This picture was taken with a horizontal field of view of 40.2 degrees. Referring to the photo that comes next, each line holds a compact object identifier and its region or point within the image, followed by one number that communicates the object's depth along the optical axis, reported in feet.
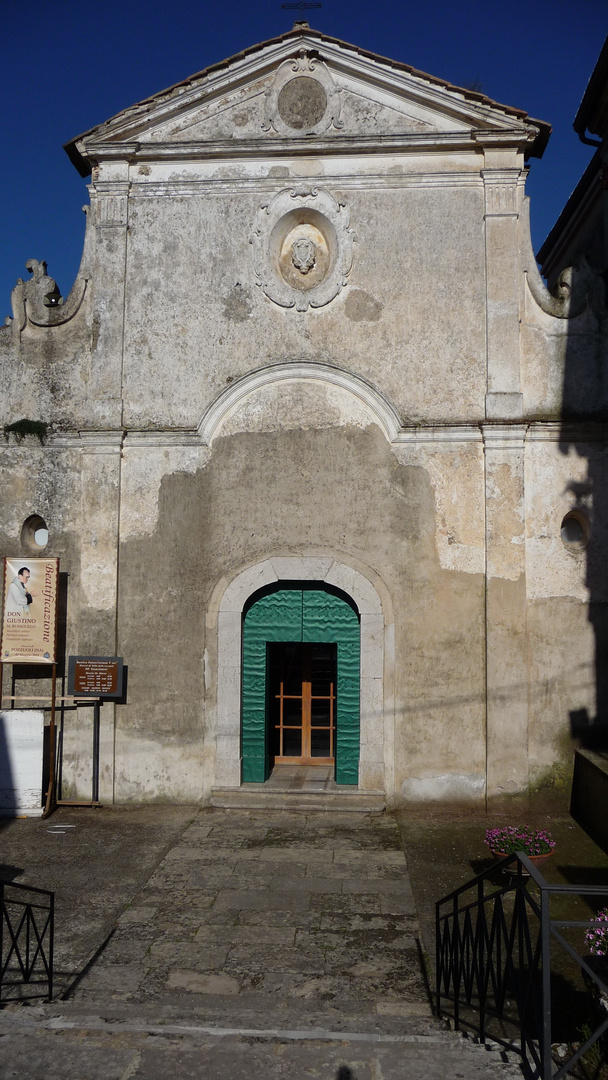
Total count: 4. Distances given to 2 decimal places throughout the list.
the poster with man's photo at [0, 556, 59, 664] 34.32
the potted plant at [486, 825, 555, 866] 26.63
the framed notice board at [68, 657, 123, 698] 34.01
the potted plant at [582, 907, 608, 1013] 16.87
